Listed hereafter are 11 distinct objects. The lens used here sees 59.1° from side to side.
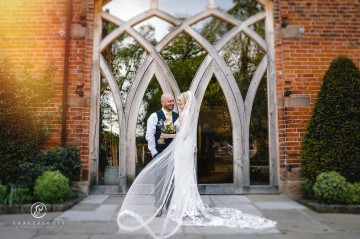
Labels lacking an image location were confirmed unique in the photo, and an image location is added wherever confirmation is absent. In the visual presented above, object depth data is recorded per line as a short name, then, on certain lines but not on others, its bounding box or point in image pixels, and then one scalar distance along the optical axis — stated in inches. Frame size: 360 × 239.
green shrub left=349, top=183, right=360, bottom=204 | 184.4
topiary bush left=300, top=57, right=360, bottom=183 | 197.3
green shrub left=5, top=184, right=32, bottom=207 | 184.2
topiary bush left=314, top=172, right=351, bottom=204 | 182.2
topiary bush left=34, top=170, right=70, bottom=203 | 184.4
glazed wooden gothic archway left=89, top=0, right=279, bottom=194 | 238.1
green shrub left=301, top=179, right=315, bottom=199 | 204.3
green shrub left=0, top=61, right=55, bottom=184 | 202.1
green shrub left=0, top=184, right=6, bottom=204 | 185.2
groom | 177.3
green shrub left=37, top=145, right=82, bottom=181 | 207.2
